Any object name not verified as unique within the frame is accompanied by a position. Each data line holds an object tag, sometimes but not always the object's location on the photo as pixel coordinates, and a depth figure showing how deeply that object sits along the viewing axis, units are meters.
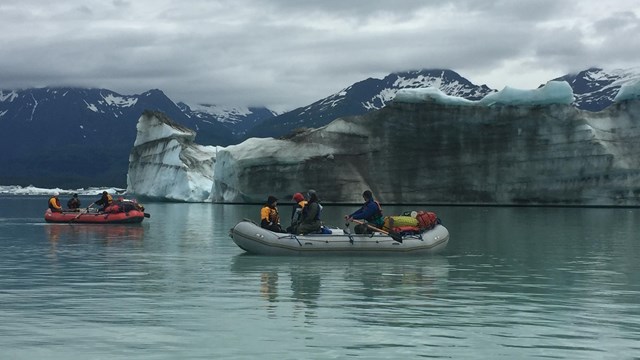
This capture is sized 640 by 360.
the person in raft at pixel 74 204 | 41.25
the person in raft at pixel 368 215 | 22.36
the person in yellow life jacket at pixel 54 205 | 40.38
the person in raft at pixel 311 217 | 21.72
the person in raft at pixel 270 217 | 22.75
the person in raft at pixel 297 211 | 22.41
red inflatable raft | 39.59
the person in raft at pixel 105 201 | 40.59
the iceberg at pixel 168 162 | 88.00
